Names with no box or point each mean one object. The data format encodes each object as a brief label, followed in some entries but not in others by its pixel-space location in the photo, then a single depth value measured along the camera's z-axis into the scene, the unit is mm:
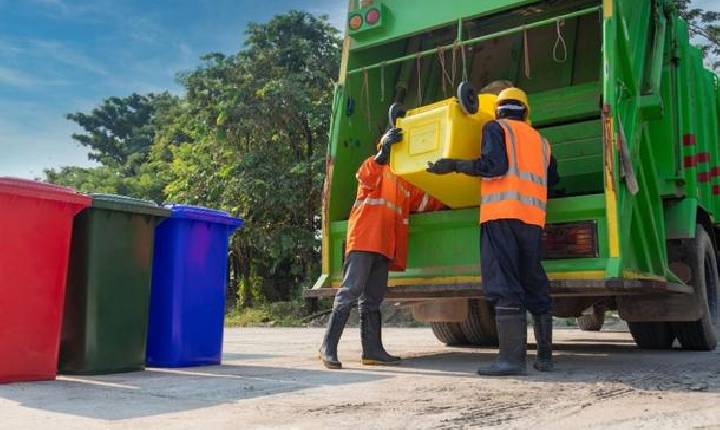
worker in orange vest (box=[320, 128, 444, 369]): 4504
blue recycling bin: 4418
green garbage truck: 4090
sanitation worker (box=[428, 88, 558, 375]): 3889
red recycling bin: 3539
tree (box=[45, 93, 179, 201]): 30297
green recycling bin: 3955
